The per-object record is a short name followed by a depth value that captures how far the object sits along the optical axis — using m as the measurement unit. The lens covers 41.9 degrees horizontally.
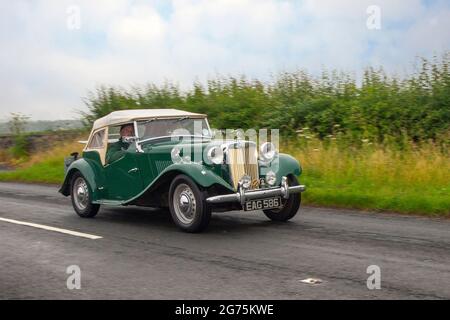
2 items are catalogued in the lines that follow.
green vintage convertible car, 7.83
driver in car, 9.19
